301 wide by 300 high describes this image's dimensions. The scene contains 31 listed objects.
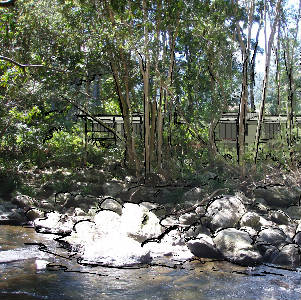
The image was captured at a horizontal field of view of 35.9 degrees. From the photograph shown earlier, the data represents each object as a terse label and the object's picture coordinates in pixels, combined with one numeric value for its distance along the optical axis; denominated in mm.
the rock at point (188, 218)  9320
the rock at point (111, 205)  10094
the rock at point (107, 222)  8328
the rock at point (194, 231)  8219
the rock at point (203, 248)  7141
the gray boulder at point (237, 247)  6848
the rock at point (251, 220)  8688
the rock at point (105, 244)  6629
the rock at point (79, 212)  10336
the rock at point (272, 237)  7571
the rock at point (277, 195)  11211
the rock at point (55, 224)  9062
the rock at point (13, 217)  9840
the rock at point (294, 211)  10430
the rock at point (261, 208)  10359
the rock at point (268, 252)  7057
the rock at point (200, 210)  9574
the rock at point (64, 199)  11453
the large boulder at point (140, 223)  8195
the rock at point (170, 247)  7264
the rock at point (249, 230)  8041
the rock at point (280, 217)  9469
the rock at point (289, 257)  6840
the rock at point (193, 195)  11305
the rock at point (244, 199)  10766
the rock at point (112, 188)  12309
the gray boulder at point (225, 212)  8594
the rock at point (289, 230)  8445
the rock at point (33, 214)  10288
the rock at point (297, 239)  7776
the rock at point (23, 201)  11070
